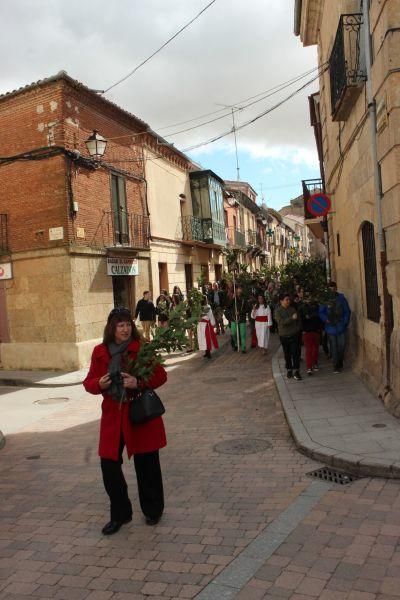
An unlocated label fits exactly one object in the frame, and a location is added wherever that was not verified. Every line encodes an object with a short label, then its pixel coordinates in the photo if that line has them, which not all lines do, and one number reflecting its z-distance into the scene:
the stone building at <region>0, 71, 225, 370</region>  13.84
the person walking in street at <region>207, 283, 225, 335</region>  17.48
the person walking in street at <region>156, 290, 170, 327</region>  14.88
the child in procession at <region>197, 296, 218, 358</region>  13.68
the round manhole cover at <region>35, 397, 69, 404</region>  10.51
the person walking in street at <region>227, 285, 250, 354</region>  13.62
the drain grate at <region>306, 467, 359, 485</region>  4.88
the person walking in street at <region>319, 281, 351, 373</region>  9.56
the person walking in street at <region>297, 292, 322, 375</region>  10.12
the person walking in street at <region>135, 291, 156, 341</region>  15.16
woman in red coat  4.01
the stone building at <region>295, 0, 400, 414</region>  6.48
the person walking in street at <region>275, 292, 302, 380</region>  9.73
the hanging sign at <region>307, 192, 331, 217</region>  10.90
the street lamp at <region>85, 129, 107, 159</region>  14.34
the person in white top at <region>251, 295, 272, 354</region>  13.47
